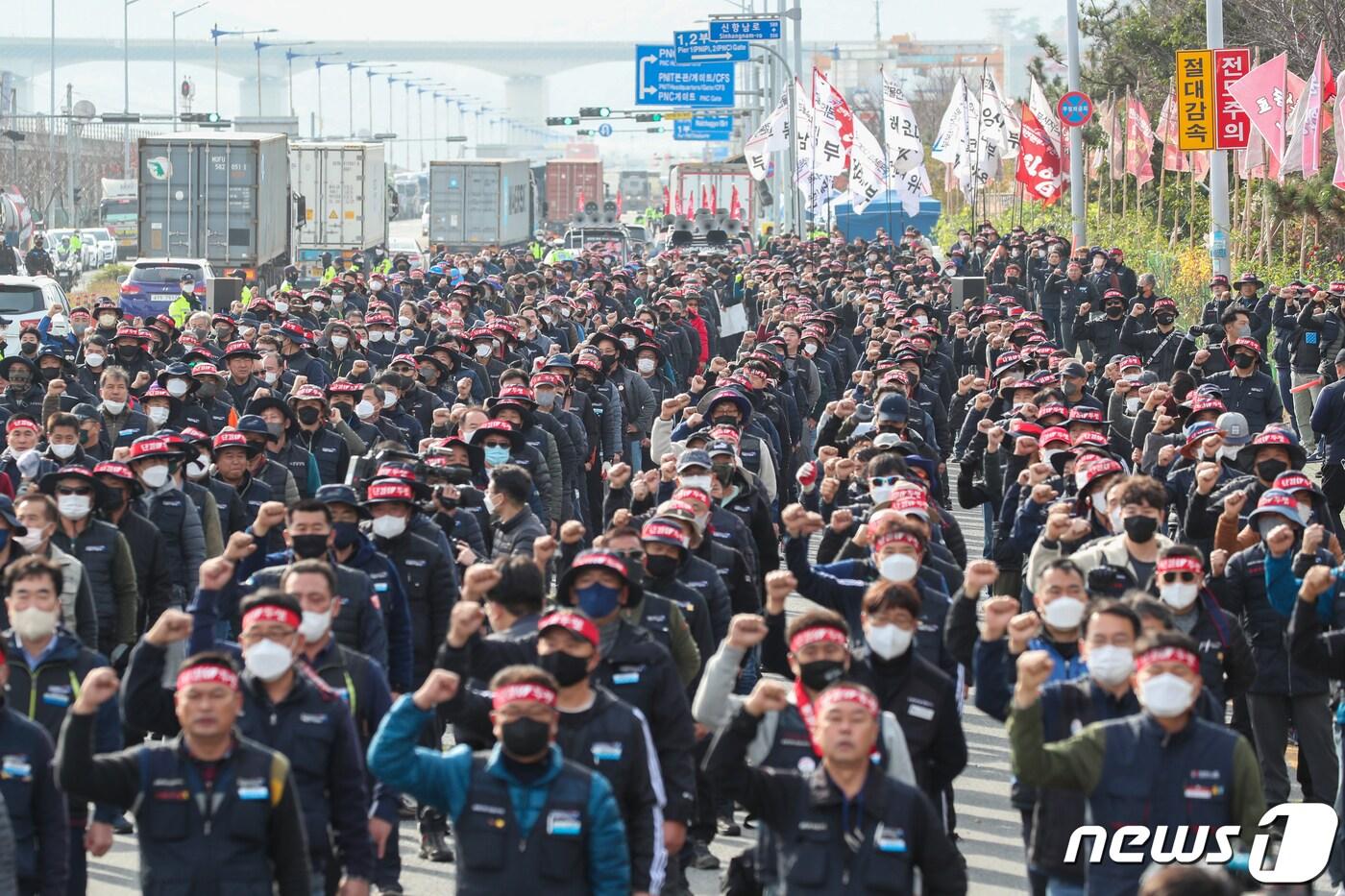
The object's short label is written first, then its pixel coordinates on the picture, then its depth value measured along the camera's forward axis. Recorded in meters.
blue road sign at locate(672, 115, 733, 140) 94.69
